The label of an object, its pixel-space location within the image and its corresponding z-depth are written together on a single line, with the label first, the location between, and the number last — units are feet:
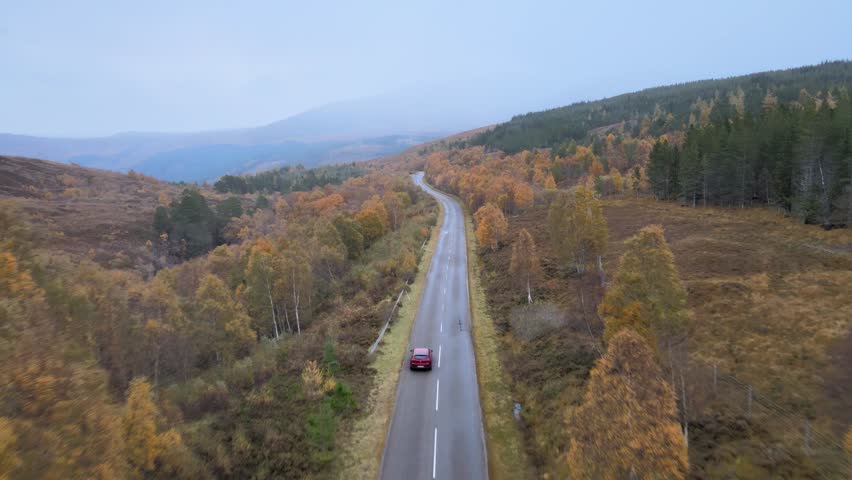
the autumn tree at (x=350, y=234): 202.39
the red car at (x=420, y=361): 89.98
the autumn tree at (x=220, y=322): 106.42
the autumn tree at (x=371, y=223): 232.12
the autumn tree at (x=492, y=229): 193.77
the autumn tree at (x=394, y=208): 281.54
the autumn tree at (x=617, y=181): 326.89
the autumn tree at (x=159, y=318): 87.97
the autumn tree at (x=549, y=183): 309.51
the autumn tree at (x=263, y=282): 126.11
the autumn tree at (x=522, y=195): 267.18
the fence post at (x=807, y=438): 50.52
